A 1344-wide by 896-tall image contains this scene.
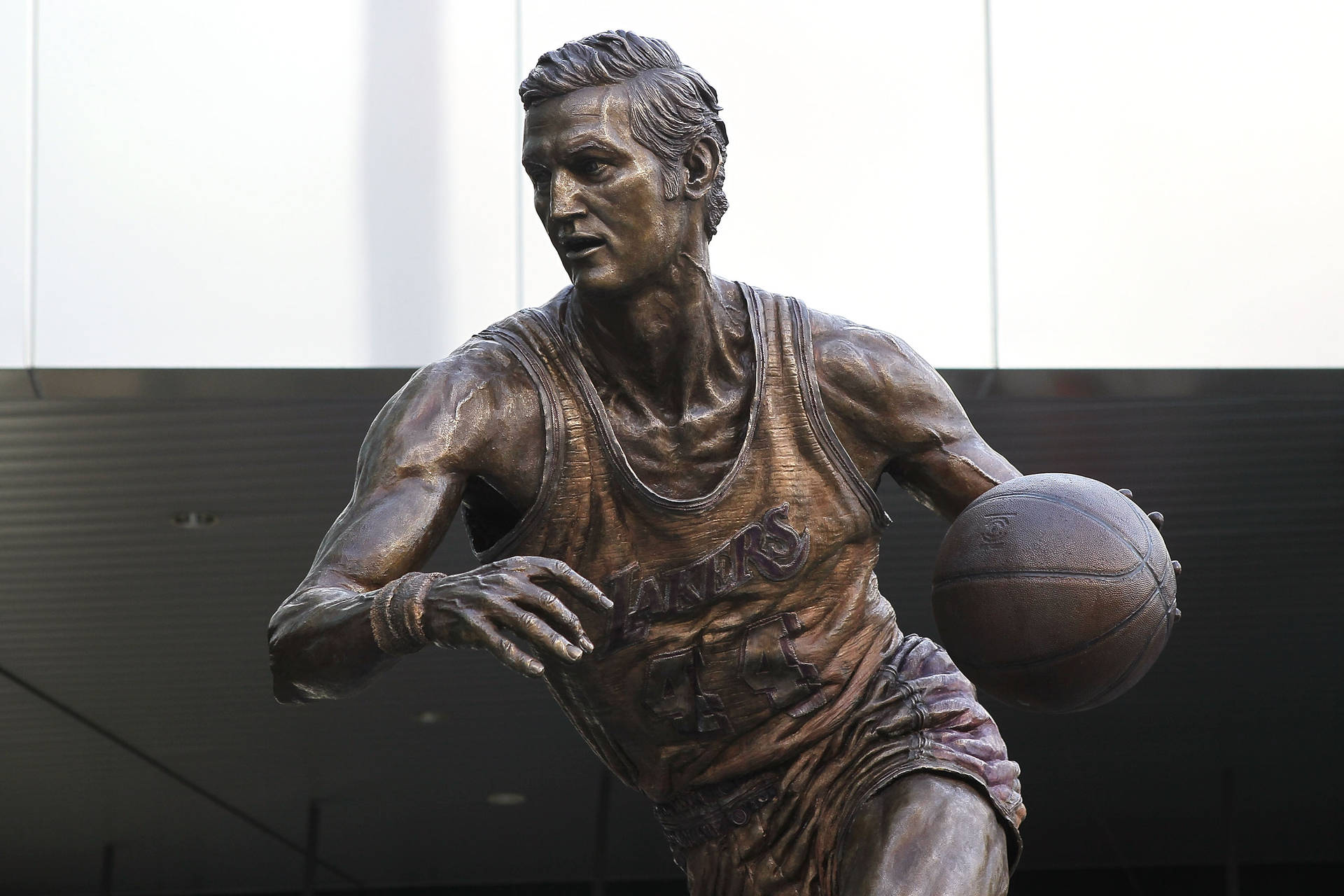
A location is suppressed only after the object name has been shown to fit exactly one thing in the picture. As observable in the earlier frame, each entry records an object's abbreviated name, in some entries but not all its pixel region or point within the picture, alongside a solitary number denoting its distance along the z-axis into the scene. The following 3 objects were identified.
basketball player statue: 4.57
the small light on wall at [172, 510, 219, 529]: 13.34
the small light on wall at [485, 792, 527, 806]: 20.48
